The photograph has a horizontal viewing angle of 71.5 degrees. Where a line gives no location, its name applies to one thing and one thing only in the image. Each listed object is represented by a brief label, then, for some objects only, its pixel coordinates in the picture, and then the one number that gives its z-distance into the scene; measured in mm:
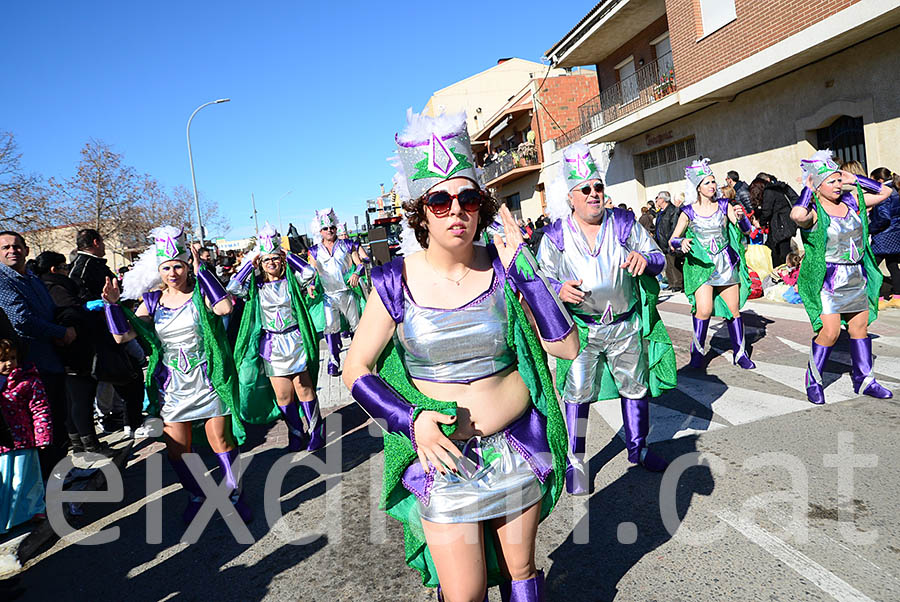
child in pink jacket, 4062
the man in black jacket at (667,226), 10570
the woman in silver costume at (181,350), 4465
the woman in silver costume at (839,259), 4938
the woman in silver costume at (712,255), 6703
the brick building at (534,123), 30172
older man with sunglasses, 4109
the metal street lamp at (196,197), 25184
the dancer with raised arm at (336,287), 9352
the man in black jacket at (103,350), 6129
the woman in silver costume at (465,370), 2113
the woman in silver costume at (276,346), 5707
